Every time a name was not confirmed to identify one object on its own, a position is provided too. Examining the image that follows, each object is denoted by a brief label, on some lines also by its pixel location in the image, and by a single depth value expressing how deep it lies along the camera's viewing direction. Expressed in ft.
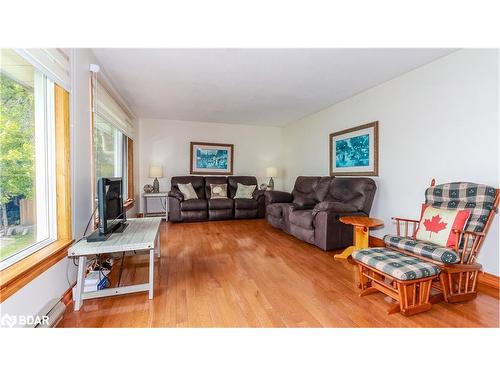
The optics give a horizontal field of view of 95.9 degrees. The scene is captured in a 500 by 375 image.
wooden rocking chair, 5.75
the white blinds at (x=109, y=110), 8.38
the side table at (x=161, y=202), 16.20
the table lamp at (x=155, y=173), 16.39
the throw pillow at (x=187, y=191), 16.06
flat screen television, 5.77
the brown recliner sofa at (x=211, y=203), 15.14
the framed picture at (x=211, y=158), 18.26
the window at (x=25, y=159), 4.53
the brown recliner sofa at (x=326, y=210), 9.70
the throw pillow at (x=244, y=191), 17.15
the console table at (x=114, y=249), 5.22
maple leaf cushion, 6.12
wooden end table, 8.38
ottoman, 5.15
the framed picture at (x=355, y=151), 10.77
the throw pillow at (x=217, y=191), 16.83
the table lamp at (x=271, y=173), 18.79
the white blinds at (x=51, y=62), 4.59
